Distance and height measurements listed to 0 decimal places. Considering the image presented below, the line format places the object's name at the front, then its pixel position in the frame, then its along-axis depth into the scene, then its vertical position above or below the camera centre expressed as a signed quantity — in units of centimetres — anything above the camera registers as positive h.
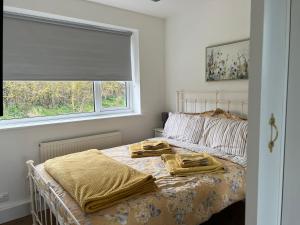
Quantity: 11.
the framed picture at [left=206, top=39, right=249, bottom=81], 273 +29
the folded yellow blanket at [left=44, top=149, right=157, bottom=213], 149 -66
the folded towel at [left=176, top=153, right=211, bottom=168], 208 -65
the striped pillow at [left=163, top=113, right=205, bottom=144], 292 -52
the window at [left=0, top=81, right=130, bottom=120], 268 -12
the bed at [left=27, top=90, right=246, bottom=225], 145 -76
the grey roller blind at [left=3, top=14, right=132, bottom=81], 251 +43
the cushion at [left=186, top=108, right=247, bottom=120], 276 -35
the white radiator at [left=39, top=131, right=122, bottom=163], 267 -67
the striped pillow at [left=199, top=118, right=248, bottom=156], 242 -53
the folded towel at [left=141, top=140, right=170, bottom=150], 263 -65
